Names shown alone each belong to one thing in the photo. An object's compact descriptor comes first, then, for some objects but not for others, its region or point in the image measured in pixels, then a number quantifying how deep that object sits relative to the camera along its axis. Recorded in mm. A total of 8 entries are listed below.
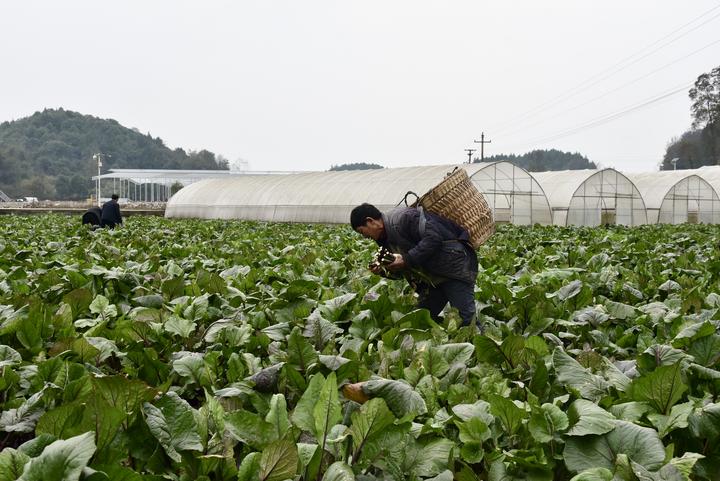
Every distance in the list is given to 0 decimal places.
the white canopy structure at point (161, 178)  73500
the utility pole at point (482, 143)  70500
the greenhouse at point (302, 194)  30953
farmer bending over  4855
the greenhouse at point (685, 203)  34062
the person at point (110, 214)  17797
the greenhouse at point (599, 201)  31641
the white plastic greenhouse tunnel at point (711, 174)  41519
